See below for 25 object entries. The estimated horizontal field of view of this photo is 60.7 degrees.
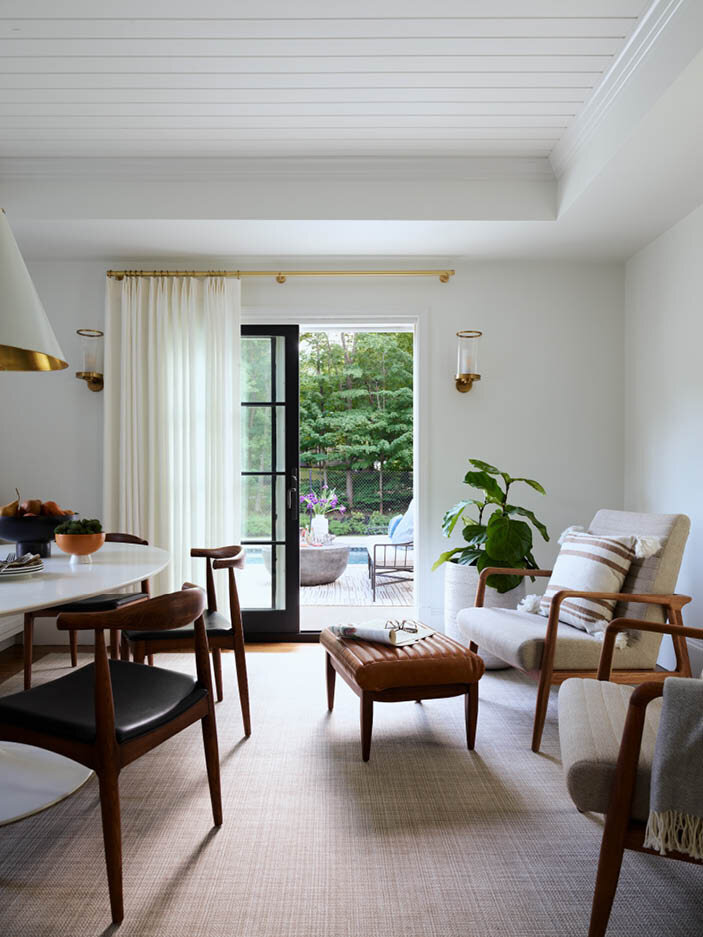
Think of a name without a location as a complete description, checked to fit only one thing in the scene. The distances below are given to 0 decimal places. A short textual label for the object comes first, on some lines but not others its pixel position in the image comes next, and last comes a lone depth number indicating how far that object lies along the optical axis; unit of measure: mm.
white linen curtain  3723
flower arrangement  7496
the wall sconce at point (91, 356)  3729
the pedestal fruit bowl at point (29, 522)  2229
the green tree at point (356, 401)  9000
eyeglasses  2586
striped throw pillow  2510
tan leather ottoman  2219
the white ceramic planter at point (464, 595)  3299
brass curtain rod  3779
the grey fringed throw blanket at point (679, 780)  1253
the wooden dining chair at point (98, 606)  2771
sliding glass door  3934
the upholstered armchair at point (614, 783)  1326
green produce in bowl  2176
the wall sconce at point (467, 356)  3709
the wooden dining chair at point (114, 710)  1448
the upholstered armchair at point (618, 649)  2338
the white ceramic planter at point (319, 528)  6394
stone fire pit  5934
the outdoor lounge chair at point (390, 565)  5898
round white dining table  1705
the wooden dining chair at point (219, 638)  2365
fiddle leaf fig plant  3158
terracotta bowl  2166
